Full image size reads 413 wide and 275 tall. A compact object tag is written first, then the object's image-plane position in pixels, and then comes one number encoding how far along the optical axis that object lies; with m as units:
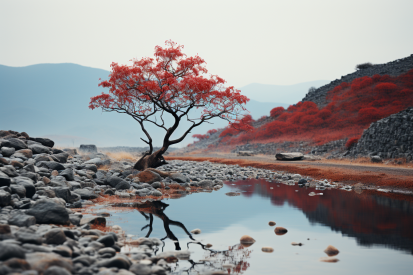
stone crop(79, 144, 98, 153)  46.97
